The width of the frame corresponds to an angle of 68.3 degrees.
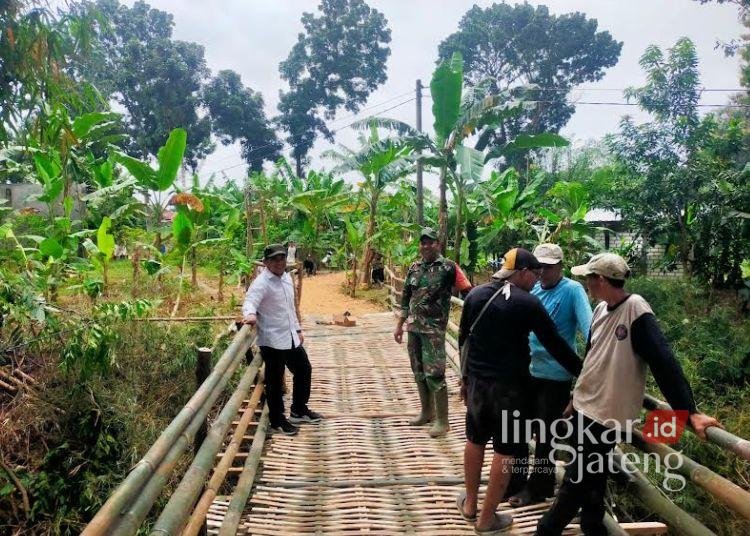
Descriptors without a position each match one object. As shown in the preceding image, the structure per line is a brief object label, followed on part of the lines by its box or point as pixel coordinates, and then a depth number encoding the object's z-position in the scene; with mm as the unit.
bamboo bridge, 1947
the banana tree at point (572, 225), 10891
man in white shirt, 3885
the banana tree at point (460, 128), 8117
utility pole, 11773
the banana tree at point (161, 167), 7531
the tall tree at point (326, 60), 32844
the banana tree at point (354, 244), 12495
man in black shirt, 2482
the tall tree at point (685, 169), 8602
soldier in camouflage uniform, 3885
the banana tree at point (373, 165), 9891
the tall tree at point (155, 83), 26875
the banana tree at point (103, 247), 7035
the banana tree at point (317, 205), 13883
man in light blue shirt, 2721
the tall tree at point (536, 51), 29281
